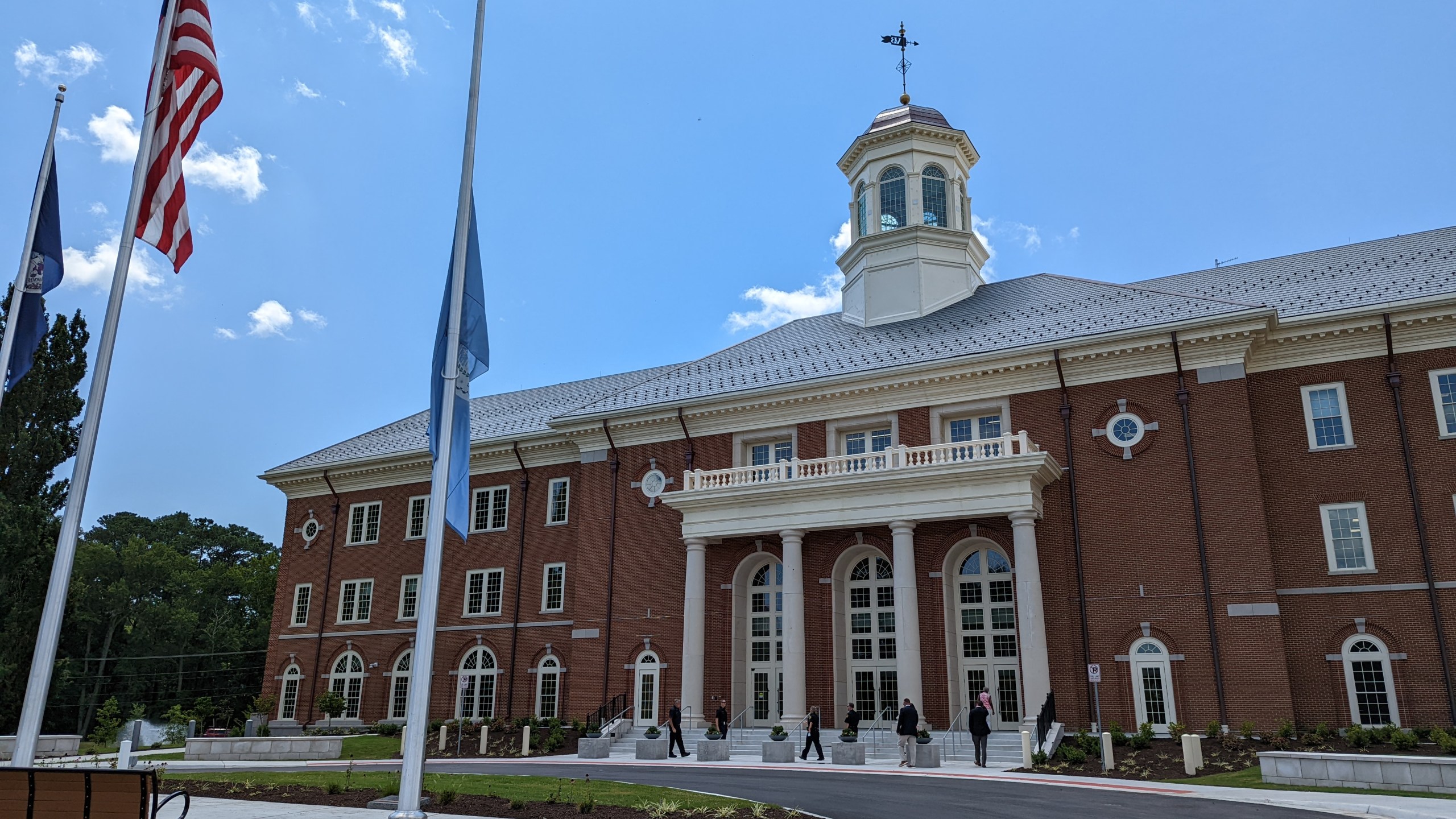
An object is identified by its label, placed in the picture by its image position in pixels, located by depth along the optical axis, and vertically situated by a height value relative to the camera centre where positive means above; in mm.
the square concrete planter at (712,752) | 28375 -1159
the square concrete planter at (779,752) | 27203 -1110
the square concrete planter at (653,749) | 29406 -1144
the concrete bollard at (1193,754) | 23219 -897
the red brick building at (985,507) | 28781 +6015
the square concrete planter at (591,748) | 30438 -1184
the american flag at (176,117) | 15438 +8279
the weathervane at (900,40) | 46750 +28380
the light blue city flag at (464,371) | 14781 +4522
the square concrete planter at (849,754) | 26406 -1103
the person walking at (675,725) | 29828 -519
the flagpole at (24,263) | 16969 +6734
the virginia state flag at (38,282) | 17109 +6502
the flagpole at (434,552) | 12203 +1873
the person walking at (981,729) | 25453 -457
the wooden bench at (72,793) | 11289 -958
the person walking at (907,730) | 25906 -499
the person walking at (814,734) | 27719 -652
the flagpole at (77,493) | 13172 +2664
